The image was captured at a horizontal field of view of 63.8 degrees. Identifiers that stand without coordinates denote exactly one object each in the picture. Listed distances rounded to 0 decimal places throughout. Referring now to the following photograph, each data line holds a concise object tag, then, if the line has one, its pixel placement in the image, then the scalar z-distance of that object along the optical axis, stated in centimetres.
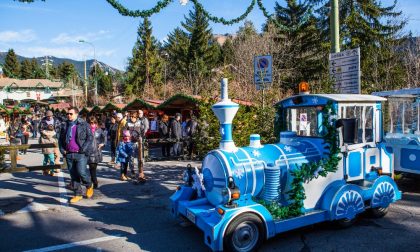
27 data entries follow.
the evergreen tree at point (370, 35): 2348
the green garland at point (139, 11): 801
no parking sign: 825
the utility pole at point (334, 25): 763
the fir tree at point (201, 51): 3994
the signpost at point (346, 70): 741
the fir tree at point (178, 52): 4191
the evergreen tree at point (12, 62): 7312
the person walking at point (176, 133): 1333
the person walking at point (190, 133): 1302
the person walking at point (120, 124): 924
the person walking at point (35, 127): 2821
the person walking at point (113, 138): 1230
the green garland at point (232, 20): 965
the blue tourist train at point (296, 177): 444
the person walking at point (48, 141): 1011
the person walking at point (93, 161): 753
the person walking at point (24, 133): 1664
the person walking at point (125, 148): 886
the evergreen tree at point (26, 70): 7375
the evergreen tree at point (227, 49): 4111
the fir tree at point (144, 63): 4634
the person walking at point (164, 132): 1388
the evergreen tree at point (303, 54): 2803
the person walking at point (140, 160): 886
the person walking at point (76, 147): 713
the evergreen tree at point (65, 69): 7109
